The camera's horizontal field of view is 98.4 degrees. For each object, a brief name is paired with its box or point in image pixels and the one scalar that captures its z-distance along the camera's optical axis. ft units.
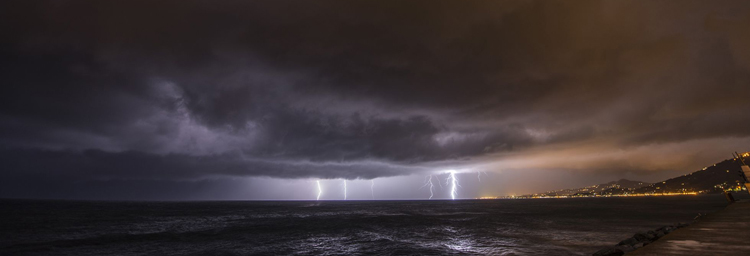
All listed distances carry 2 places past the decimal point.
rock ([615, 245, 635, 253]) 81.49
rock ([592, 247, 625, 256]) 71.51
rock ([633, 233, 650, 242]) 97.09
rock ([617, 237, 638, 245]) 92.23
